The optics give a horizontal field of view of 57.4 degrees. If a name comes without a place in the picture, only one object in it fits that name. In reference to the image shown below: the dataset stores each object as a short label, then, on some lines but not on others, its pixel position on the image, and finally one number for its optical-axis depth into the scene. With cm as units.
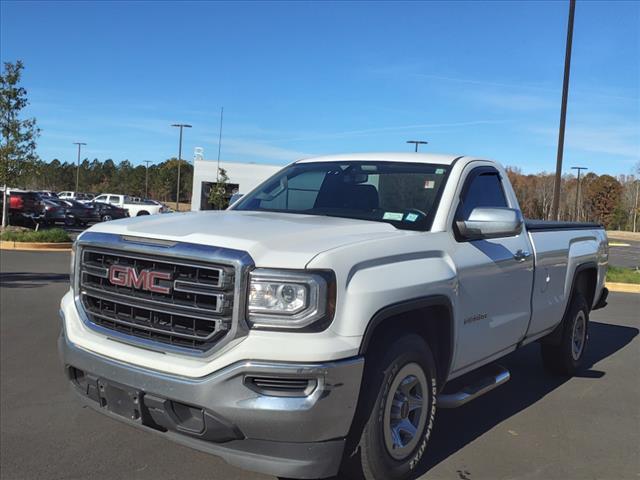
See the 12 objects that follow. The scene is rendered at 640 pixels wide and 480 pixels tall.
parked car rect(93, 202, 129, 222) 3184
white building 4494
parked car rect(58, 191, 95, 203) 5919
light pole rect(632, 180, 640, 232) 7152
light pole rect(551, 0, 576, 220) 1731
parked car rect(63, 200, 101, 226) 2997
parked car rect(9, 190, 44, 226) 2566
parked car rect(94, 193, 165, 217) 3659
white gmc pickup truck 262
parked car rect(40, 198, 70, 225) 2741
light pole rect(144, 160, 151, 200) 8041
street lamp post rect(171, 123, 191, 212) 5447
